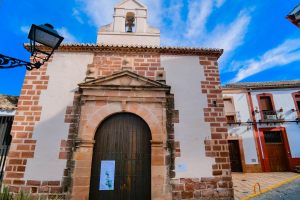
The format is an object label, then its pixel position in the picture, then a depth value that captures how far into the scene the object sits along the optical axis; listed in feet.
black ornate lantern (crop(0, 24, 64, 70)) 9.19
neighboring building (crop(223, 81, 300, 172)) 41.27
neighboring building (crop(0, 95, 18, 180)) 16.63
